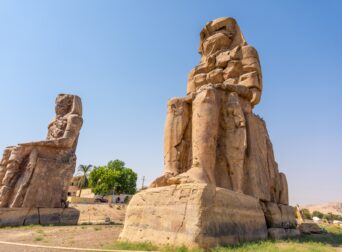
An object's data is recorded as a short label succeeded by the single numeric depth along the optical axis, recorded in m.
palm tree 47.25
